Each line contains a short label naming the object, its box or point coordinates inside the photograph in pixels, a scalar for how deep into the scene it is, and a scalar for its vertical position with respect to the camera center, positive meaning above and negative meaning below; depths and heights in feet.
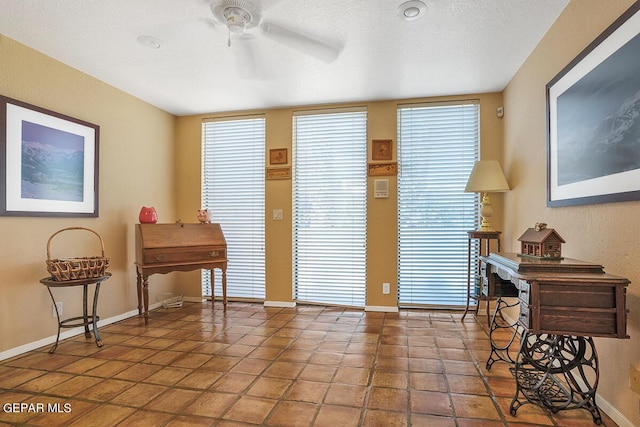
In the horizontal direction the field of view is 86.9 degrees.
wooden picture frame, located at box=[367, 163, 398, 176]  13.05 +1.79
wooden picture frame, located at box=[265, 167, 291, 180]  13.98 +1.75
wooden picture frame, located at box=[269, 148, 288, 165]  14.01 +2.46
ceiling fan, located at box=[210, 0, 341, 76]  7.26 +4.50
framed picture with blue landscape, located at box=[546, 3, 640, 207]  5.29 +1.74
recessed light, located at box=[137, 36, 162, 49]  8.54 +4.47
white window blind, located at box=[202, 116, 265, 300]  14.43 +0.90
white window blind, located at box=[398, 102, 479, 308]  12.71 +0.54
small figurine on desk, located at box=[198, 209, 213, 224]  13.43 -0.04
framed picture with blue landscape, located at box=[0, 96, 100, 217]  8.61 +1.49
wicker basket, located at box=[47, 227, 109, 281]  8.76 -1.40
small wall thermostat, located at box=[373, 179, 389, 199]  13.03 +1.02
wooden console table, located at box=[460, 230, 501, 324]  10.93 -1.28
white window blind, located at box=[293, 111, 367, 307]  13.48 +0.33
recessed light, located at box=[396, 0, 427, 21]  7.22 +4.53
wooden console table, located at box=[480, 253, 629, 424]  5.24 -1.59
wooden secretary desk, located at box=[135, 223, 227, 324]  11.56 -1.26
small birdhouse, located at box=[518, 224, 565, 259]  6.64 -0.56
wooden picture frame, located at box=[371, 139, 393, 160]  13.08 +2.58
